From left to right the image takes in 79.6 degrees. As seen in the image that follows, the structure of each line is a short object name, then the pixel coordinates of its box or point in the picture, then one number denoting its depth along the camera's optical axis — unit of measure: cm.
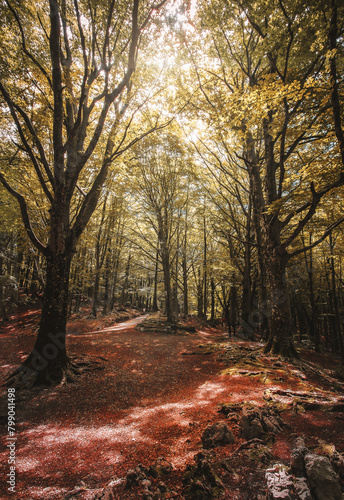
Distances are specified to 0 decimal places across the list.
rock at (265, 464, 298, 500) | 165
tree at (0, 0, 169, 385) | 511
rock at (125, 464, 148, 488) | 201
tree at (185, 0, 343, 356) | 521
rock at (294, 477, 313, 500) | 166
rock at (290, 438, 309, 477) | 190
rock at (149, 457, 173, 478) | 213
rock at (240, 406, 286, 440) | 257
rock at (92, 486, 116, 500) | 185
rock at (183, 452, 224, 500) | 182
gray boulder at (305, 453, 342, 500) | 167
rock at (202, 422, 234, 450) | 254
